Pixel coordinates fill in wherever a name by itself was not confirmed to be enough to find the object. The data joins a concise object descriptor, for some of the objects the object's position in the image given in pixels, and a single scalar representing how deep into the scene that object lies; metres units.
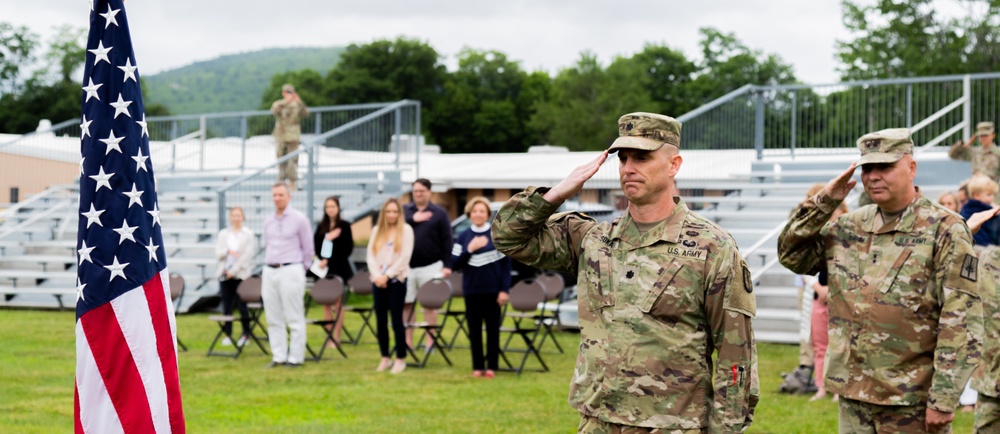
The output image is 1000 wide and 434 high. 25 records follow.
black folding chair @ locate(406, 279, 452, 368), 12.54
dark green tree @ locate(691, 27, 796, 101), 70.50
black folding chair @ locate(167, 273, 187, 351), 15.05
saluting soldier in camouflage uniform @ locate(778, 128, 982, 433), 5.03
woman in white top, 14.41
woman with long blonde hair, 12.01
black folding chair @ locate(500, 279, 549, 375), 12.67
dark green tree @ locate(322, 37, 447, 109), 78.38
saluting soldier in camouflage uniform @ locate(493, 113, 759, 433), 4.21
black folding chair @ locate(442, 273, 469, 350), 14.31
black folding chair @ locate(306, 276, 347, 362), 13.41
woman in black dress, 14.23
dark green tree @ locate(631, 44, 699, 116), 74.31
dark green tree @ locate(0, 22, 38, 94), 70.88
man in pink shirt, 12.34
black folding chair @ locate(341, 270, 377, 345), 14.40
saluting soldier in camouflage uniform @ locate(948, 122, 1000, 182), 15.35
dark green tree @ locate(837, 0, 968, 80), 46.44
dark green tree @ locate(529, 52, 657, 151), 73.06
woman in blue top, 11.55
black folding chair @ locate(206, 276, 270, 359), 13.13
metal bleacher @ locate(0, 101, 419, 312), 18.75
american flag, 5.13
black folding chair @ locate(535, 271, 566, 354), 14.20
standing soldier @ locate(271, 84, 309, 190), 20.25
